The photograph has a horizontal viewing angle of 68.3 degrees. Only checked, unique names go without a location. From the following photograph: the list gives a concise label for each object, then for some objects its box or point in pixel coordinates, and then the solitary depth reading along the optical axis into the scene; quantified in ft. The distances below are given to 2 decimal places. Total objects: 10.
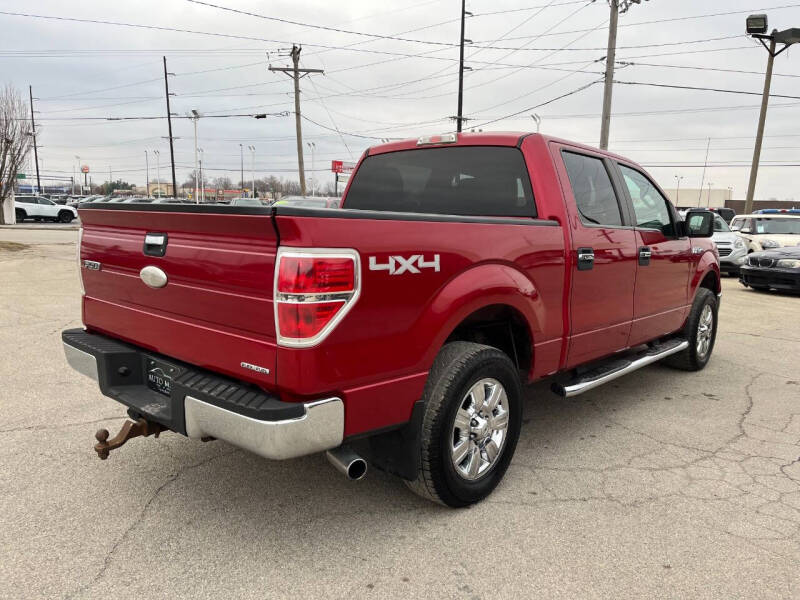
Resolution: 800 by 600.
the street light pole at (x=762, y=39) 71.97
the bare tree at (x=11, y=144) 58.49
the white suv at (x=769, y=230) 46.75
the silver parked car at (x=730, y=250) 47.29
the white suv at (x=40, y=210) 115.24
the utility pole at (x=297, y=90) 120.78
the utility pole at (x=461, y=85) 98.12
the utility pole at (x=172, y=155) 156.51
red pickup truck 7.45
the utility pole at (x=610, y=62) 68.64
